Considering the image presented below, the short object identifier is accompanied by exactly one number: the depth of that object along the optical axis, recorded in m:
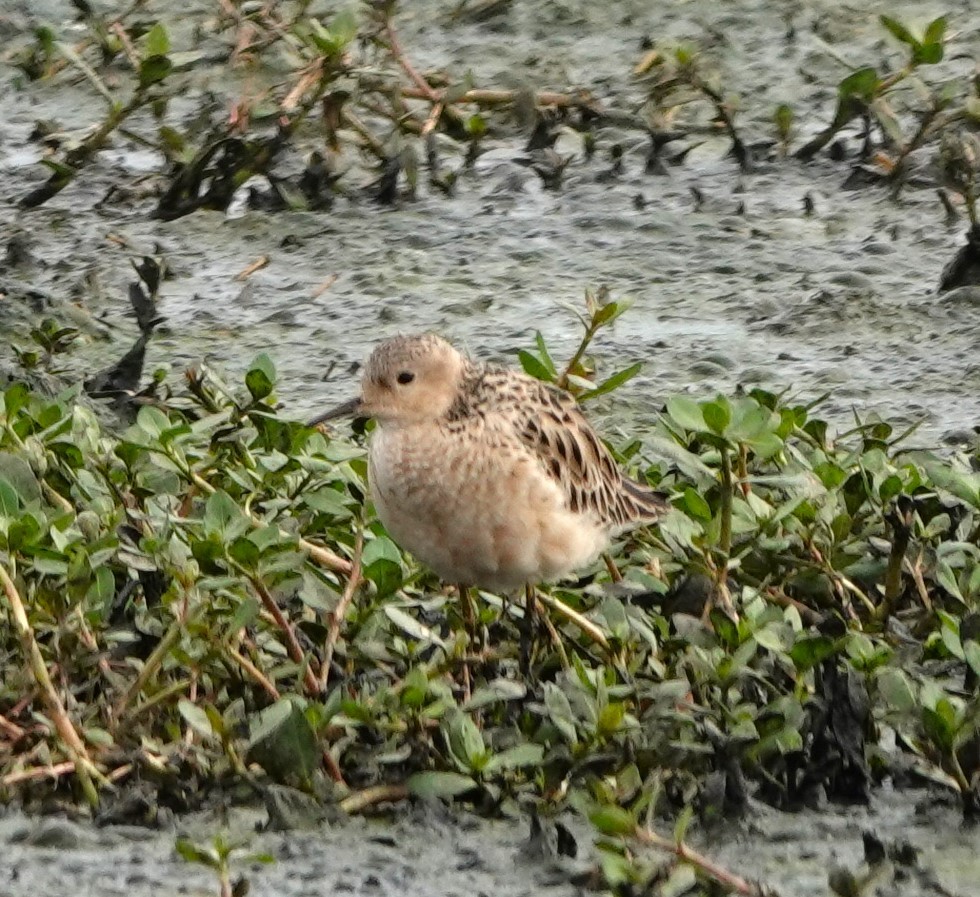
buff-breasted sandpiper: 9.34
